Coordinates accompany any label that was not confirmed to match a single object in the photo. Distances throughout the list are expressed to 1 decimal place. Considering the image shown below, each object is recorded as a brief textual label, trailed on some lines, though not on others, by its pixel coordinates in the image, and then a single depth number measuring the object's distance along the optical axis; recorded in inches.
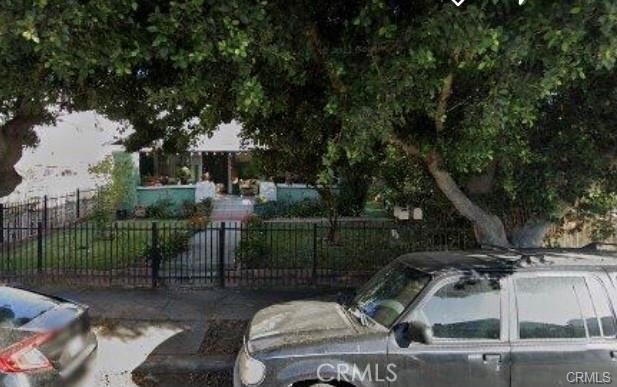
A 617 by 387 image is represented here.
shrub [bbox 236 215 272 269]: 424.8
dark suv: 173.9
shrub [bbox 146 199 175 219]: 822.5
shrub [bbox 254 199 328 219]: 803.1
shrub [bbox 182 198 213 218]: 794.3
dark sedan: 169.0
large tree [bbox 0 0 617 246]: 193.5
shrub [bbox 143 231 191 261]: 435.2
